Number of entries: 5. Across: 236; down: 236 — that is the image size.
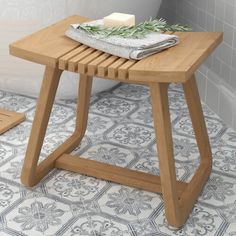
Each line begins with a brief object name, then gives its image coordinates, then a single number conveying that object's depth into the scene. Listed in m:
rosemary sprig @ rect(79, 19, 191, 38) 2.04
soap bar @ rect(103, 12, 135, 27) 2.08
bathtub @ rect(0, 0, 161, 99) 2.54
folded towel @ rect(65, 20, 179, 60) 1.96
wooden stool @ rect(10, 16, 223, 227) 1.91
